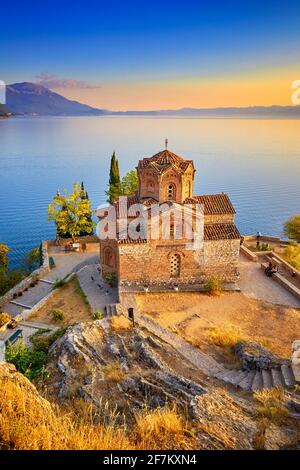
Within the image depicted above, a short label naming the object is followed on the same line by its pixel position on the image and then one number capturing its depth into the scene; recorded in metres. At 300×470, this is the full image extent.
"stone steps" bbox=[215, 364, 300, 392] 10.52
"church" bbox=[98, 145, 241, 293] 18.84
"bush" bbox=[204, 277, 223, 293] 19.18
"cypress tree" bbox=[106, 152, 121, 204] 32.16
